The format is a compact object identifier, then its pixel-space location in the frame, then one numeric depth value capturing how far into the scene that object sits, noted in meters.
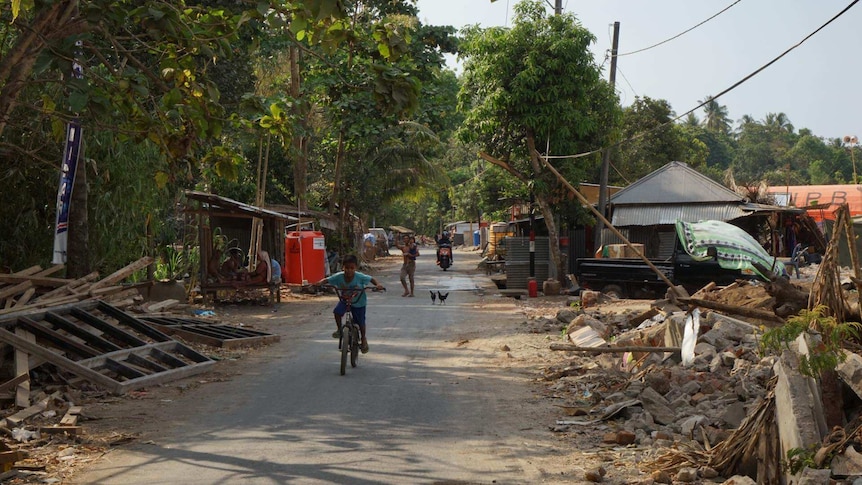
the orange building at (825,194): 44.53
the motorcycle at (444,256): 41.91
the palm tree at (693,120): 103.27
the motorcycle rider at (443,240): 41.62
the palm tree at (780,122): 118.88
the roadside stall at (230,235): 20.41
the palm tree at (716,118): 110.56
